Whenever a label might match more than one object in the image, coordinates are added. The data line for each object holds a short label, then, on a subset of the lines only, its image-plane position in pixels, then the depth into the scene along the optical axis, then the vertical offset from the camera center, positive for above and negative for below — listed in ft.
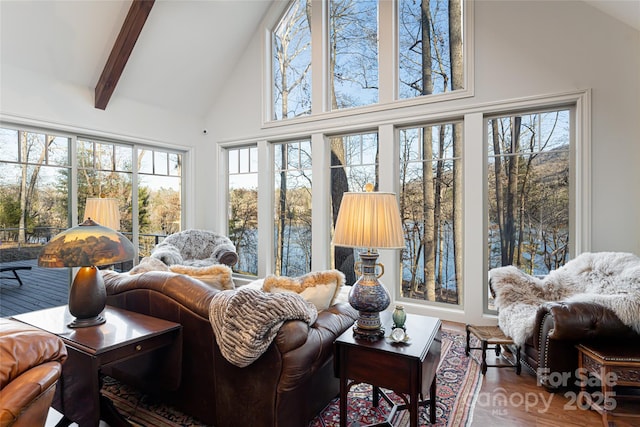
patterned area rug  6.48 -4.25
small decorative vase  5.82 -1.96
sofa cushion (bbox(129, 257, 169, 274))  7.72 -1.34
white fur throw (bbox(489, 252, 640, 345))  6.91 -2.12
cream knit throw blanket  4.90 -1.70
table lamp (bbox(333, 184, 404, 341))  5.67 -0.50
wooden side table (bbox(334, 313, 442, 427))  5.03 -2.52
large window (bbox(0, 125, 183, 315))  12.17 +1.10
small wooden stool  8.36 -3.40
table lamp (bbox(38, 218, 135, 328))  5.44 -0.78
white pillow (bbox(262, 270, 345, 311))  6.43 -1.53
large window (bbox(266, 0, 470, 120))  12.86 +6.81
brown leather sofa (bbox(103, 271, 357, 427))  5.20 -2.70
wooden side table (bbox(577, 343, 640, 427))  6.29 -3.31
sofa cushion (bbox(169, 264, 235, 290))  7.00 -1.38
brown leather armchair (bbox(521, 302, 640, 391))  6.82 -2.77
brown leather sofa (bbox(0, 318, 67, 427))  3.20 -1.71
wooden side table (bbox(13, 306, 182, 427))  5.03 -2.21
